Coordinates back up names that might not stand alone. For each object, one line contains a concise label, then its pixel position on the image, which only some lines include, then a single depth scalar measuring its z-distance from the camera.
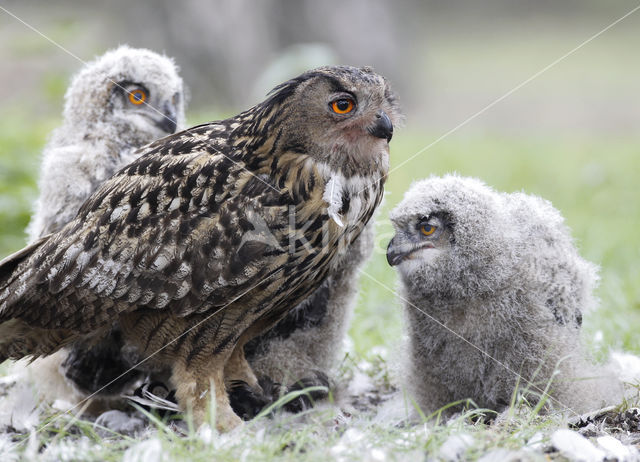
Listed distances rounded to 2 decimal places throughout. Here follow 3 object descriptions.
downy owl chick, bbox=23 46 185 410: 7.91
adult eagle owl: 6.49
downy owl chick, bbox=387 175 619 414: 7.37
